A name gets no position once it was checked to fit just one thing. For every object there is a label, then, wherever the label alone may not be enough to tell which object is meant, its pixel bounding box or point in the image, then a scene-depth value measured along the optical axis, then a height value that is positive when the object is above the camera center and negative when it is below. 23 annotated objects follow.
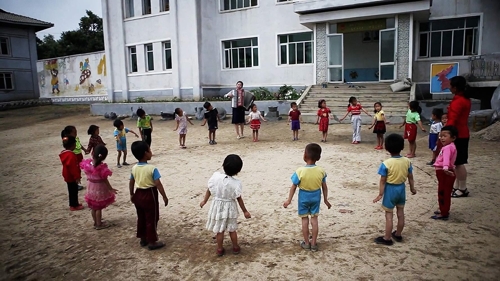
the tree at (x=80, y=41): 37.56 +6.48
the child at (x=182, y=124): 10.30 -0.74
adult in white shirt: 11.30 -0.41
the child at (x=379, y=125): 9.00 -0.80
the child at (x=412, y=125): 8.00 -0.73
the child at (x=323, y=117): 10.06 -0.63
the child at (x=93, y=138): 7.03 -0.76
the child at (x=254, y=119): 10.73 -0.67
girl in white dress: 3.67 -1.06
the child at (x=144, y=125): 9.27 -0.67
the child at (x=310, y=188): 3.70 -0.97
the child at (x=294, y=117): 10.49 -0.63
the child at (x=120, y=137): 8.15 -0.85
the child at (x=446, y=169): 4.35 -0.96
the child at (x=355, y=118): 9.78 -0.66
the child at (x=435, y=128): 7.21 -0.73
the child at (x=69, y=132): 5.75 -0.49
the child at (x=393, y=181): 3.80 -0.94
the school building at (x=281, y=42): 15.62 +2.81
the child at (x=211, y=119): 10.63 -0.63
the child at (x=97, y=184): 4.74 -1.13
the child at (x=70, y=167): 5.43 -1.00
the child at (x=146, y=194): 3.99 -1.08
